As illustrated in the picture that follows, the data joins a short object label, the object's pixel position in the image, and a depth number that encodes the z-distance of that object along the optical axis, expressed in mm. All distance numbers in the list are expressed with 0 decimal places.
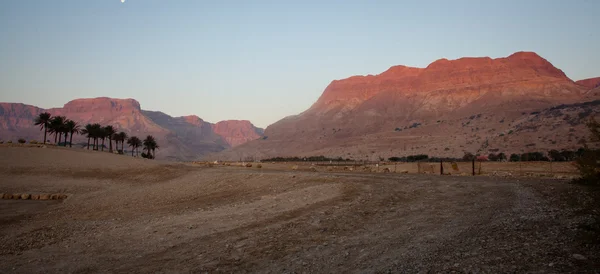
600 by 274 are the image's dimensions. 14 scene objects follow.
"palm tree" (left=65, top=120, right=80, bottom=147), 86306
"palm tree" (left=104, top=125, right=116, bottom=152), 93750
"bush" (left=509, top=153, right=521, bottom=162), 66062
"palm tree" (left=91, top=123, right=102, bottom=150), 90625
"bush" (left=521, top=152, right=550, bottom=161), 63741
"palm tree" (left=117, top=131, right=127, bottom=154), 101512
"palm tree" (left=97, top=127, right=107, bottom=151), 91044
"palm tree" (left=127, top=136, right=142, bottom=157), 105438
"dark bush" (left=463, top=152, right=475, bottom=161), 70850
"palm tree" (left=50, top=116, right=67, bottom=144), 83812
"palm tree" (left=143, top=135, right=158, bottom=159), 103825
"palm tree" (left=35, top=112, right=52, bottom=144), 82350
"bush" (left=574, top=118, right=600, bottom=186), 11141
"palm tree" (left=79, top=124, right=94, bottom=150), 90075
